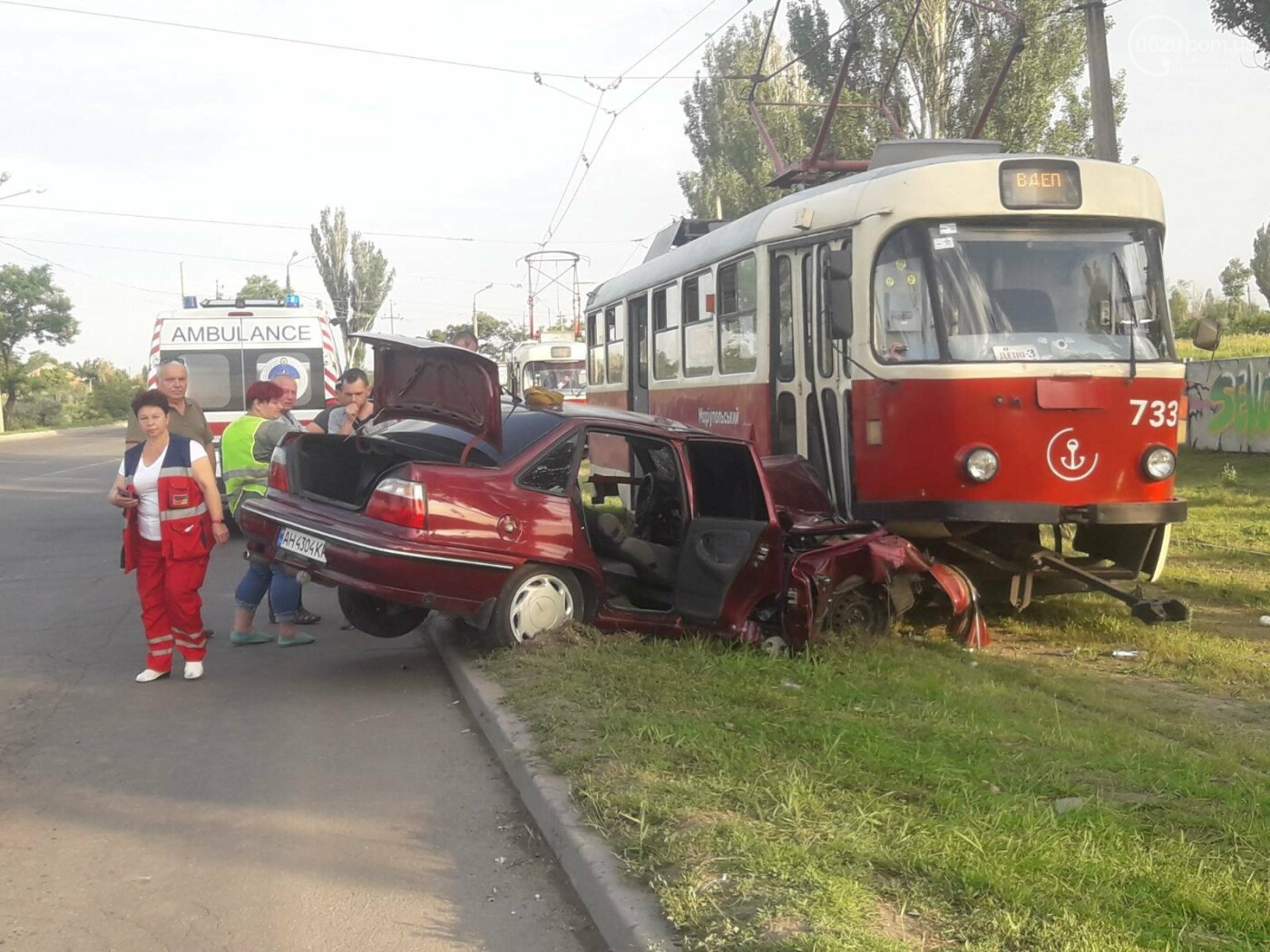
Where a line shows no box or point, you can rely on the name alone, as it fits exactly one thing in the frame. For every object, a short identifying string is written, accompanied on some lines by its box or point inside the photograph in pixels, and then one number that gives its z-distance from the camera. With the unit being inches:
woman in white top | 290.7
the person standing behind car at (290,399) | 363.6
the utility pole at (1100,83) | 506.0
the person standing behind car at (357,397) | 426.6
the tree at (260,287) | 3496.6
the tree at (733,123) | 1389.0
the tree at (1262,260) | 2859.3
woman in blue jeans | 341.7
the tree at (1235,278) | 2583.4
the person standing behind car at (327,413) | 439.5
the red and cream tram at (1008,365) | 335.3
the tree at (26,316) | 2373.3
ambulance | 625.9
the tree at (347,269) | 2901.1
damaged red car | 284.4
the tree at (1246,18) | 671.8
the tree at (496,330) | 3341.5
